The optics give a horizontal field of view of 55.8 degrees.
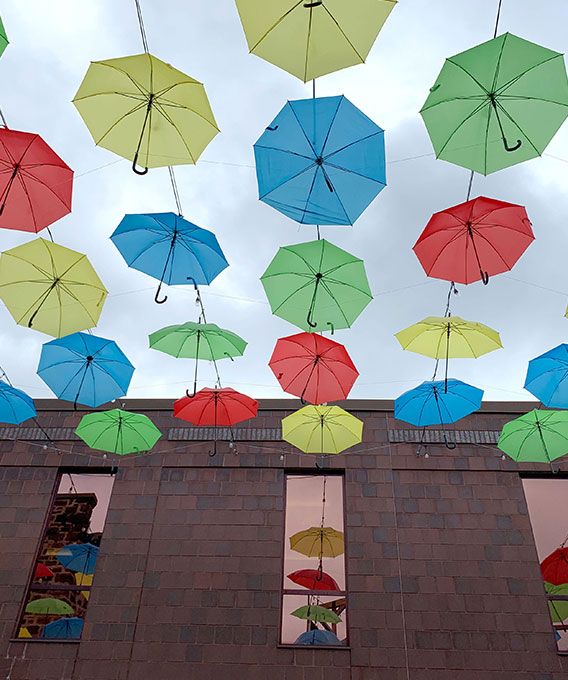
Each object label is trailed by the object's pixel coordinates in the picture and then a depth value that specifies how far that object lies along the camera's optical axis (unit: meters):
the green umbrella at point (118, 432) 7.55
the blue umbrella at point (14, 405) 7.07
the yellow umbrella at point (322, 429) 7.28
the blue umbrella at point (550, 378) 6.17
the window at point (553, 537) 7.27
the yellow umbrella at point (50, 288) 5.18
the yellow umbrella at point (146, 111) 4.00
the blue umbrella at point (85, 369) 6.32
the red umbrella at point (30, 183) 4.13
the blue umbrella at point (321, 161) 4.16
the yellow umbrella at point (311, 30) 3.48
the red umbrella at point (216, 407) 7.16
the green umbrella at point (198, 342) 6.35
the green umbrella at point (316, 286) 5.29
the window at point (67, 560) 7.43
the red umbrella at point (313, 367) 6.23
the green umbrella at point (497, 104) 3.86
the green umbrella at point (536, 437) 6.94
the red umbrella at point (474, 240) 4.79
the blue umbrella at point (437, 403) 6.93
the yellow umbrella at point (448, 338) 5.97
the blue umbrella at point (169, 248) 5.10
